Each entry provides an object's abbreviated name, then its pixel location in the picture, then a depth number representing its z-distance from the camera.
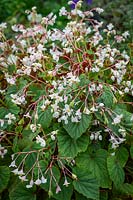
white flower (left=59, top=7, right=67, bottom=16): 2.26
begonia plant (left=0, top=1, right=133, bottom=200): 1.88
